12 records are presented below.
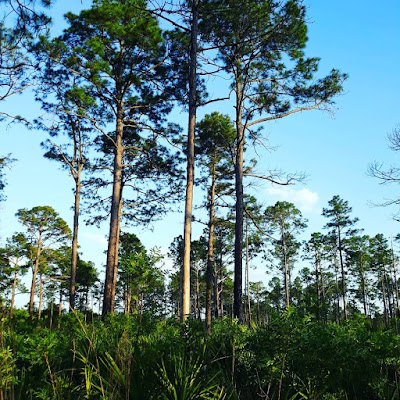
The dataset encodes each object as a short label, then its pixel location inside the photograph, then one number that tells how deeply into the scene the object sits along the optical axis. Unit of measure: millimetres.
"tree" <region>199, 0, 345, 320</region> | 12781
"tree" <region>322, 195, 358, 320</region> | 36500
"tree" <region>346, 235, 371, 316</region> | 37344
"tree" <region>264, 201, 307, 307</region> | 35312
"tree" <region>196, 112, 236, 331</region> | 19766
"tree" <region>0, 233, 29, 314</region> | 30875
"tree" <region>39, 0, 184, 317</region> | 14203
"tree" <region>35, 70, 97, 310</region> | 14780
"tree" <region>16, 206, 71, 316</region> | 31177
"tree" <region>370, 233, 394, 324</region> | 42500
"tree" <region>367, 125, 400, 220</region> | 15962
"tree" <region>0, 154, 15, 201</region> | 17219
